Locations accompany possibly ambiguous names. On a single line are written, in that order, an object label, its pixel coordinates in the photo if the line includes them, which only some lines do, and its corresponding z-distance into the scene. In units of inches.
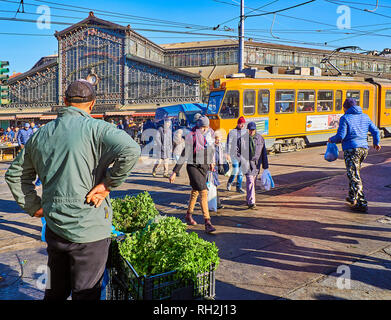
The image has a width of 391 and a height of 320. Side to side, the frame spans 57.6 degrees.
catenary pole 829.8
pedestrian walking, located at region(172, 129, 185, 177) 436.8
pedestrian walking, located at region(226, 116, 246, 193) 328.8
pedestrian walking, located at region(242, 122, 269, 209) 302.7
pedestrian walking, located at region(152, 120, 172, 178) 489.4
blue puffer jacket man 277.2
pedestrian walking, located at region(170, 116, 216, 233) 245.9
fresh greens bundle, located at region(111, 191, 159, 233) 165.2
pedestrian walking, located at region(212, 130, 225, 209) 324.2
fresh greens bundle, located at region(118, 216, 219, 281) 111.0
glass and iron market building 1406.3
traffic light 388.0
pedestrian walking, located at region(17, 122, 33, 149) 645.9
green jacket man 93.6
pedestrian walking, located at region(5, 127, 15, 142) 882.9
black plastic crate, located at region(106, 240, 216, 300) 102.1
